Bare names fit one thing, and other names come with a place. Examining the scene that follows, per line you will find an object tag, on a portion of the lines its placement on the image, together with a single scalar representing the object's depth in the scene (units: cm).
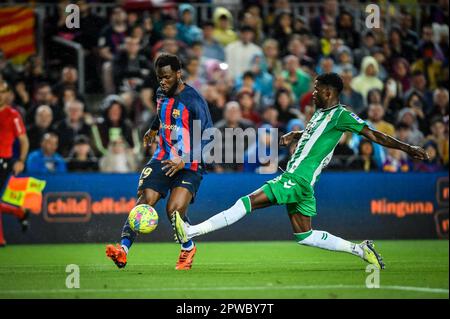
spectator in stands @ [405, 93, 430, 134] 1811
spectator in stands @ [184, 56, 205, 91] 1775
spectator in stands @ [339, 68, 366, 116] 1831
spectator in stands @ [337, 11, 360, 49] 1973
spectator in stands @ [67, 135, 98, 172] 1648
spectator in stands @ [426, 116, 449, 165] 1767
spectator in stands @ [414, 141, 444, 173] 1739
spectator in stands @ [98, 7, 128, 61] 1819
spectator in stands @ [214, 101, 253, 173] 1628
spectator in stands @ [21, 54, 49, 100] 1762
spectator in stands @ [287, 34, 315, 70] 1922
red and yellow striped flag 1819
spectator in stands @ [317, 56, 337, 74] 1867
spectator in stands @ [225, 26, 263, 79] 1872
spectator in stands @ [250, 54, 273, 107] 1850
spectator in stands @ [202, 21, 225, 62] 1880
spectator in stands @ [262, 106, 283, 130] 1717
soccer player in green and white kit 1030
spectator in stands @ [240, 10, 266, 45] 1931
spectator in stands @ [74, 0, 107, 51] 1831
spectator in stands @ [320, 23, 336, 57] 1945
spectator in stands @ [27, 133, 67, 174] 1636
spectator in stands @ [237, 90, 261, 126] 1738
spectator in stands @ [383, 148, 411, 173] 1731
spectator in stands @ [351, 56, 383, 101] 1862
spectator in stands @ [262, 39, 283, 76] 1909
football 1034
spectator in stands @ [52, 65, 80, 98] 1759
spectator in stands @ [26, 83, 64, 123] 1706
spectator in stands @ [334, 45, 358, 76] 1897
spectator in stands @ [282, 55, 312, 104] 1870
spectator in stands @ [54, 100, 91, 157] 1677
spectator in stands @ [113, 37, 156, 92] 1784
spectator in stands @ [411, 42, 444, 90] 1955
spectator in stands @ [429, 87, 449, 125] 1853
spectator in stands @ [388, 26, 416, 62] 1981
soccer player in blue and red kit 1059
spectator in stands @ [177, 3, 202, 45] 1888
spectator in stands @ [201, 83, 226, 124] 1741
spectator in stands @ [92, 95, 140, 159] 1680
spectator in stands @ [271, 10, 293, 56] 1952
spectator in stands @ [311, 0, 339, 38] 1984
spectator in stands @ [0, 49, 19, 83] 1767
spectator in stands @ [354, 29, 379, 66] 1959
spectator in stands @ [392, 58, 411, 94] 1933
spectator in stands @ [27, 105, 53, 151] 1672
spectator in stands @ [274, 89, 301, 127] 1753
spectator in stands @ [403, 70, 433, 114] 1881
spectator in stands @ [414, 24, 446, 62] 2017
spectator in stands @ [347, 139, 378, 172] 1714
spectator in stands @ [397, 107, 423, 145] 1777
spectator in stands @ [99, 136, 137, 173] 1662
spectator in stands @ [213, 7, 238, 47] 1909
